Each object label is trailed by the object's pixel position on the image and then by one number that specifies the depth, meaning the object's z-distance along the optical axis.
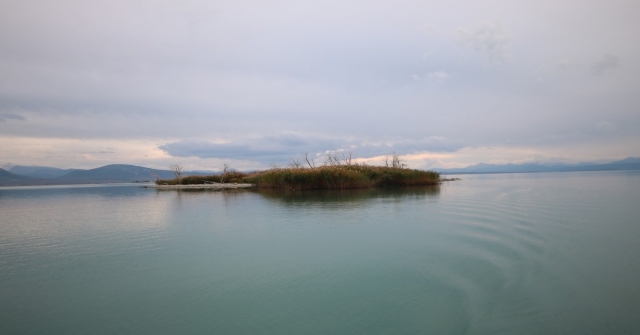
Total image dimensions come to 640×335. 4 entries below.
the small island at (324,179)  24.75
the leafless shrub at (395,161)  43.14
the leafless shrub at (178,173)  39.53
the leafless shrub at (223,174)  39.78
